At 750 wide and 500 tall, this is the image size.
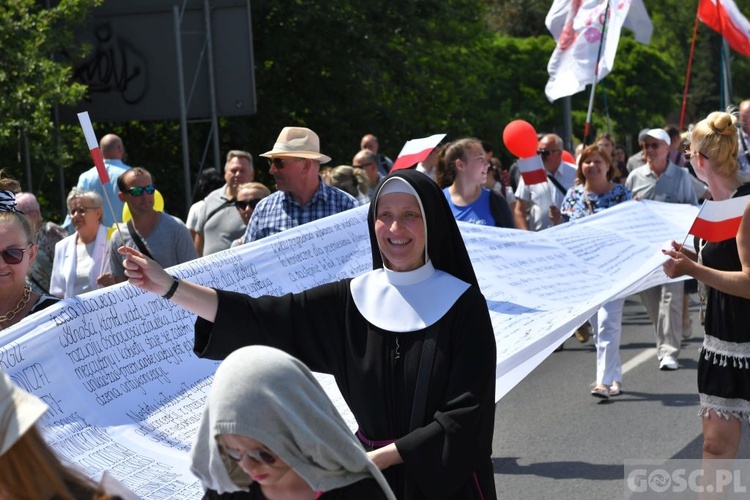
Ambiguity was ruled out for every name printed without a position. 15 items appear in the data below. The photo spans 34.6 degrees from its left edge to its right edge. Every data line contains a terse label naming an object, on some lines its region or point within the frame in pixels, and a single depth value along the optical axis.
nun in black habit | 3.80
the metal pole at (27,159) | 13.44
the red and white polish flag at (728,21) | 13.45
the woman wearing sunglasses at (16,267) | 4.55
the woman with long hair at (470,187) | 8.43
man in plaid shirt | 7.55
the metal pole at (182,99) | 14.45
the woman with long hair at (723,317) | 5.48
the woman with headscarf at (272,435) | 2.48
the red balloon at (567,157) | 13.36
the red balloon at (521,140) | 10.88
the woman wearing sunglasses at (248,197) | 9.09
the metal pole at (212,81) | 14.91
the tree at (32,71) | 12.64
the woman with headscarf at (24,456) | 2.21
